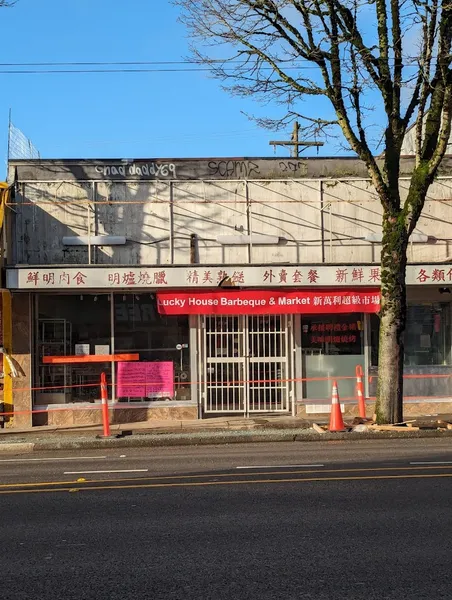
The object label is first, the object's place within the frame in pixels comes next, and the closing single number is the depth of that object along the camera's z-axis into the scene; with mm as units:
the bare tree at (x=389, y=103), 12984
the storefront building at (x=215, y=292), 16016
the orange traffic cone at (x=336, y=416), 13734
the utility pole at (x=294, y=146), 31531
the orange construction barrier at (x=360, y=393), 14977
